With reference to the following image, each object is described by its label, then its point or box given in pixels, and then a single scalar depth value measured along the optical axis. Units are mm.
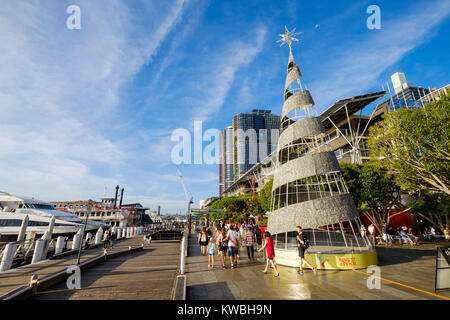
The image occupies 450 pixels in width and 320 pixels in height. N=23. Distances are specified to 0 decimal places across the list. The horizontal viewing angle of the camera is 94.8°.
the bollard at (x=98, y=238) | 22564
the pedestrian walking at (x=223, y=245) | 11023
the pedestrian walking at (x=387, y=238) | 20406
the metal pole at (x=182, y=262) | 8470
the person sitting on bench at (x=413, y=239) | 19875
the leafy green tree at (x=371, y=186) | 21164
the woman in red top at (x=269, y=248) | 9127
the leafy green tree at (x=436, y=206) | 22609
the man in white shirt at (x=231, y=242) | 10828
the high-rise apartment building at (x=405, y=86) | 125438
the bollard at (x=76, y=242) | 17784
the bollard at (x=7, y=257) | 11078
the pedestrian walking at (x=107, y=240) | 18469
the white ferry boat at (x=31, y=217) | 26891
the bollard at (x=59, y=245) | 15797
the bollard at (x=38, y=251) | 13379
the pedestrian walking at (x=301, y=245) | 9047
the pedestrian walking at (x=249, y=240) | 11866
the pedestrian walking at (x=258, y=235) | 14711
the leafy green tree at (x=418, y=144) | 14477
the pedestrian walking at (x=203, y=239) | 13828
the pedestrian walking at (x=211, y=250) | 11156
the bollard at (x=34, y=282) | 7110
